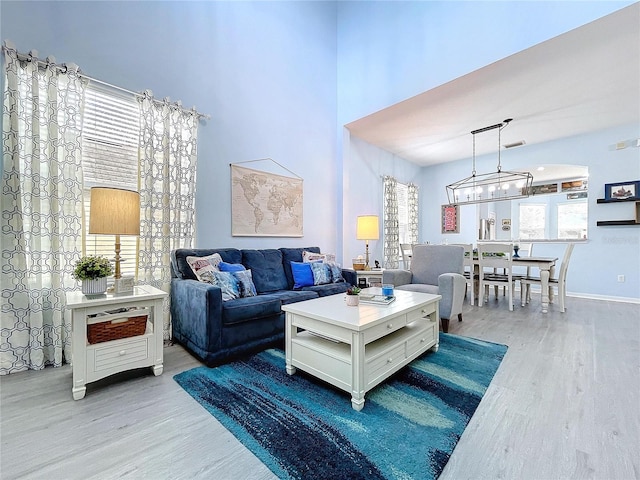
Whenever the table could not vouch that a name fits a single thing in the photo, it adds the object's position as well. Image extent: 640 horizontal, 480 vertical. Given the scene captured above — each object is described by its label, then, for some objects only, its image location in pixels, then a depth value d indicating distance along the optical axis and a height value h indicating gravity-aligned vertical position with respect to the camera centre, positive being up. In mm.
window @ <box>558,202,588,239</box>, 5969 +363
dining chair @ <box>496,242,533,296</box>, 5860 -672
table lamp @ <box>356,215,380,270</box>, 4230 +98
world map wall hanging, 3439 +415
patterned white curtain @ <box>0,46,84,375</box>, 2066 +190
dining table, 3896 -418
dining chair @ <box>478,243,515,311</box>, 3930 -373
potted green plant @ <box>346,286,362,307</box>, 2131 -465
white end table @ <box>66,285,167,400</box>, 1784 -741
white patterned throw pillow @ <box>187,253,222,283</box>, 2643 -290
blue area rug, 1264 -1013
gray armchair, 3055 -494
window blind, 2447 +759
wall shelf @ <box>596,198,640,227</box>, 4422 +253
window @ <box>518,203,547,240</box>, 6677 +383
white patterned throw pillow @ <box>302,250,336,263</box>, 3705 -288
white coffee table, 1674 -746
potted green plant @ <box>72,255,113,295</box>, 1939 -271
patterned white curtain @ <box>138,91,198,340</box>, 2672 +480
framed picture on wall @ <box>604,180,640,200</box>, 4445 +740
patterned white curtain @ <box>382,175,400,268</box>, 5660 +271
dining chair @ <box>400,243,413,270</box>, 4875 -356
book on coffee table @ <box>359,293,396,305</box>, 2195 -499
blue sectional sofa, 2225 -642
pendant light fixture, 4289 +987
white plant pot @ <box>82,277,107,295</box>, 1961 -362
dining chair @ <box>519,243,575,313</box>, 3904 -630
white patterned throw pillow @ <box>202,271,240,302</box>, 2529 -426
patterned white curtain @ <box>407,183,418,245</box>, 6473 +591
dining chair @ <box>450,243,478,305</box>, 4209 -436
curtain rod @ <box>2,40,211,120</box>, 2070 +1325
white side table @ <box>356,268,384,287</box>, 3814 -556
